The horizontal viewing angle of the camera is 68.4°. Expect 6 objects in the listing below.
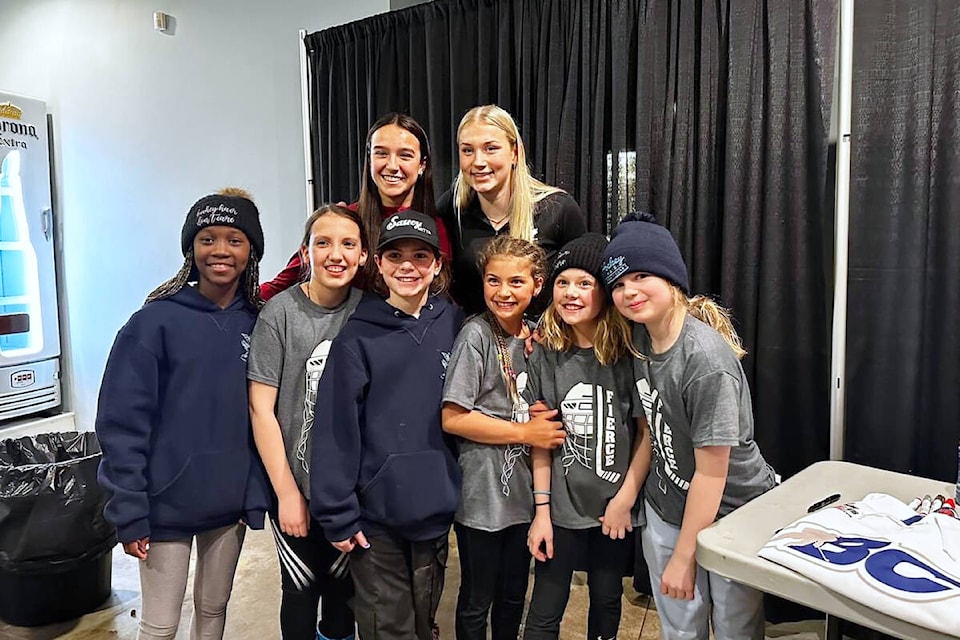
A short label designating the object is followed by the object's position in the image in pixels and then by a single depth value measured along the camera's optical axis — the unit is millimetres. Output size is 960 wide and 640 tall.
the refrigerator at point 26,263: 3352
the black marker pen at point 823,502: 1365
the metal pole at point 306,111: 2967
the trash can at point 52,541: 2057
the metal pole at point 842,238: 1877
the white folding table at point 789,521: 1080
